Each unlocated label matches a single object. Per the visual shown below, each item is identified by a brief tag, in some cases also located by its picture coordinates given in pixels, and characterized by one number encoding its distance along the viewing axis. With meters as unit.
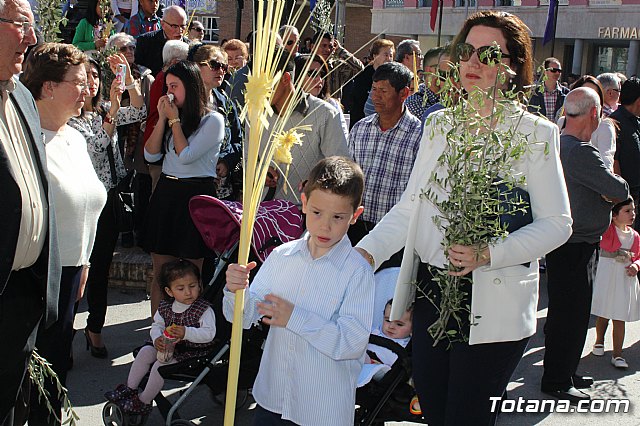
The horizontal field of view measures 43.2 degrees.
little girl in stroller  4.65
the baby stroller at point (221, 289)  4.48
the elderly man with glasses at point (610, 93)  9.02
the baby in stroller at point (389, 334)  3.39
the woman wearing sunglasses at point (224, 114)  6.29
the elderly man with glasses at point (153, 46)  8.44
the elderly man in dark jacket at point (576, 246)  5.50
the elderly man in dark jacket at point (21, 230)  3.02
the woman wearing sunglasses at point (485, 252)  3.04
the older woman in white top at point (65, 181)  4.00
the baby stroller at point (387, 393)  3.93
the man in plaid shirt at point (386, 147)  5.74
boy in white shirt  3.27
